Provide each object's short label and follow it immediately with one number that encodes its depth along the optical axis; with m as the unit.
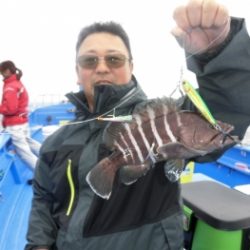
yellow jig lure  0.65
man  1.01
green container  1.13
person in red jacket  3.53
